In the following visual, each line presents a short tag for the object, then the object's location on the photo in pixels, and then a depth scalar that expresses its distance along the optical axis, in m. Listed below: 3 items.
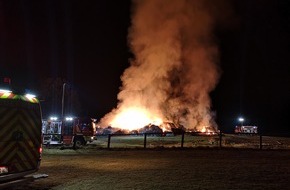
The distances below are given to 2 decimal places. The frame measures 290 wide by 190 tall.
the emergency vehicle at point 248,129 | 50.31
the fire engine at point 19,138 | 8.44
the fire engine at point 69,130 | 27.16
